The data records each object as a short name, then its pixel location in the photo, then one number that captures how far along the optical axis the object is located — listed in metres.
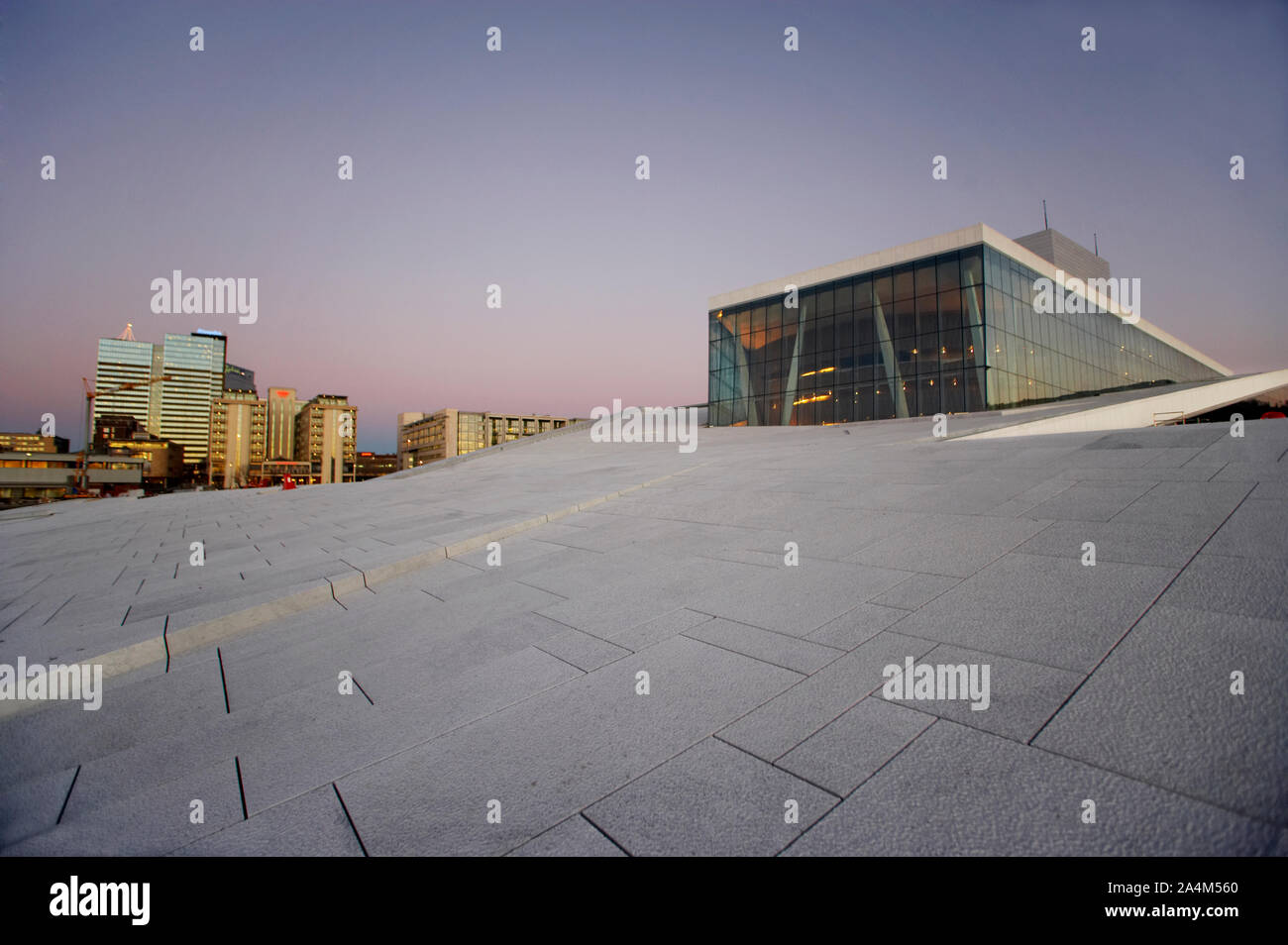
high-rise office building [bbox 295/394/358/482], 134.77
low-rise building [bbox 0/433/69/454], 154.38
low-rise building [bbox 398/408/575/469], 165.74
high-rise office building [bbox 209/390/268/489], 139.62
